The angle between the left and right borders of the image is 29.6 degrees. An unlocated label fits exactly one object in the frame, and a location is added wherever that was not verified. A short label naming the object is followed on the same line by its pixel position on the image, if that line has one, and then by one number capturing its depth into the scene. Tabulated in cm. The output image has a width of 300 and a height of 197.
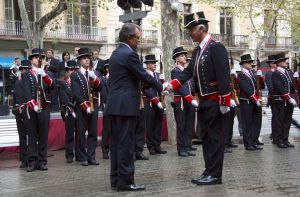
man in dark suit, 768
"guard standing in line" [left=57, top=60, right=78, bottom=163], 1122
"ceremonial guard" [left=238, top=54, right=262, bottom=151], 1259
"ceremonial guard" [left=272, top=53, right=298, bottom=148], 1300
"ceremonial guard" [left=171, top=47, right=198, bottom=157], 1188
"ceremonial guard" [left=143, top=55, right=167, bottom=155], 1216
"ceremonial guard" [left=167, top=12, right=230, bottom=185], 796
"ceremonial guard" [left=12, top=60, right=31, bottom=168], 1042
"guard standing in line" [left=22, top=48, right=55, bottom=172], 1012
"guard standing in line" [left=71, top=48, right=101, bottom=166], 1070
